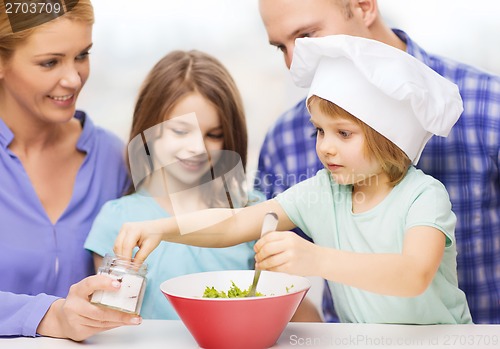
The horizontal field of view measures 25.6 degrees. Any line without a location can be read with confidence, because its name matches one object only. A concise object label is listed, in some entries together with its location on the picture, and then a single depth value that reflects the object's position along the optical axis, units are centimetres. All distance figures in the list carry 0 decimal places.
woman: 181
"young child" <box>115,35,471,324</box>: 149
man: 187
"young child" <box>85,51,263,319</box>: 183
